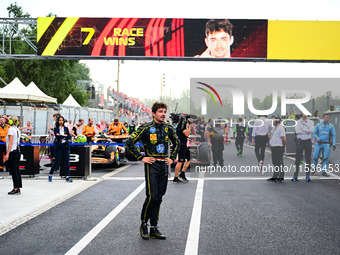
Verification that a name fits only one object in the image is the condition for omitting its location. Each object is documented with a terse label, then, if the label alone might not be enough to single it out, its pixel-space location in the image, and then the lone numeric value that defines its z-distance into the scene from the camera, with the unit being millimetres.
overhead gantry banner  24391
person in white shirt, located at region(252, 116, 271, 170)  13373
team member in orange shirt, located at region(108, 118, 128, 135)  18469
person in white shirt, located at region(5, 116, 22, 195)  9547
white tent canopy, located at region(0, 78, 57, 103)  21125
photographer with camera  11617
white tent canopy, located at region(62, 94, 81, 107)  33675
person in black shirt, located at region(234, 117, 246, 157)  17109
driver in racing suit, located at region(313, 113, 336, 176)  13109
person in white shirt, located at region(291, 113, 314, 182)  12523
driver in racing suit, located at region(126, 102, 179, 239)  6062
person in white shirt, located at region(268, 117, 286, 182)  12219
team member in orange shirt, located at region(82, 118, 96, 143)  16141
